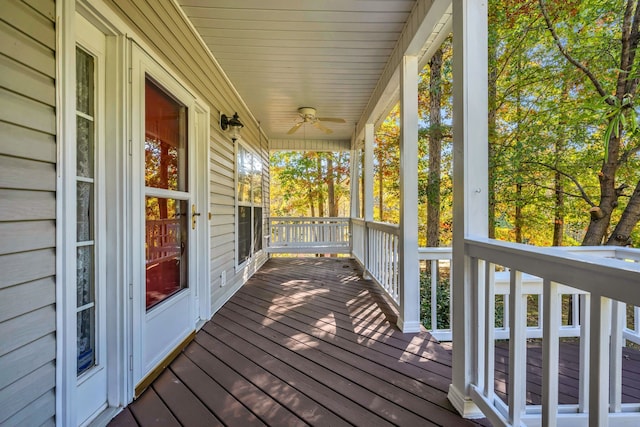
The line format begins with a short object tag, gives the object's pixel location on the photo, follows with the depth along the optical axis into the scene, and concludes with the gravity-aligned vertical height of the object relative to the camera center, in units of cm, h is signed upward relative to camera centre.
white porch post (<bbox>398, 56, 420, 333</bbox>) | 237 +11
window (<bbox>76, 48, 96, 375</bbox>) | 132 +0
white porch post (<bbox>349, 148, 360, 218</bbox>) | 570 +64
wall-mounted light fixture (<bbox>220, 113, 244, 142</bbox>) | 315 +106
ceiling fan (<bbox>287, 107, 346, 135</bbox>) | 410 +153
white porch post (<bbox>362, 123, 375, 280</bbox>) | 418 +47
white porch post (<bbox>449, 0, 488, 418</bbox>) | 140 +30
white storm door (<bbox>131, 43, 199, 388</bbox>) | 160 -1
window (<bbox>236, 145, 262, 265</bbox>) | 396 +15
